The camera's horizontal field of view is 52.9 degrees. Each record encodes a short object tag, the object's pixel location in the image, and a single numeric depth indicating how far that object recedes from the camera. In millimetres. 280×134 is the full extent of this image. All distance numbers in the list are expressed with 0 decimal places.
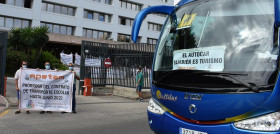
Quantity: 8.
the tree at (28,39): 25328
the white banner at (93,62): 14939
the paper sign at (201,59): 3639
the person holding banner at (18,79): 9205
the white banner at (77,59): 26669
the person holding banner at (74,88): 9784
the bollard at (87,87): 14648
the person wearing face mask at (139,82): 13742
